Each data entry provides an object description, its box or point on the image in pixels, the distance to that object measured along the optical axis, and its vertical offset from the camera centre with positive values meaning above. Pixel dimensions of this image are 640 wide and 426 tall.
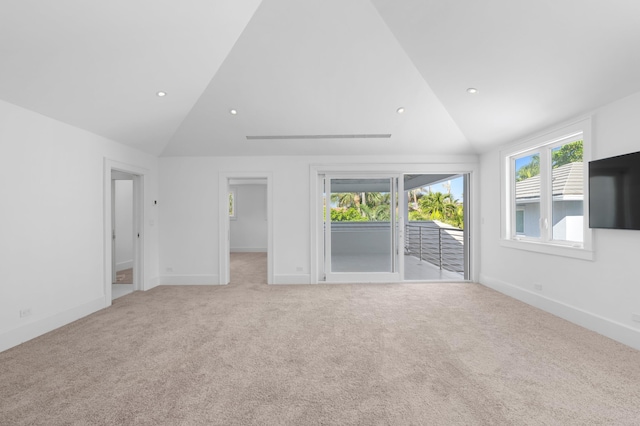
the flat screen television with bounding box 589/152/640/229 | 2.77 +0.20
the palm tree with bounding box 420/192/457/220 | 12.04 +0.34
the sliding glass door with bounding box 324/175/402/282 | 5.44 -0.28
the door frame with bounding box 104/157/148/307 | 5.04 -0.21
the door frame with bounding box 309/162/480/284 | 5.37 +0.56
